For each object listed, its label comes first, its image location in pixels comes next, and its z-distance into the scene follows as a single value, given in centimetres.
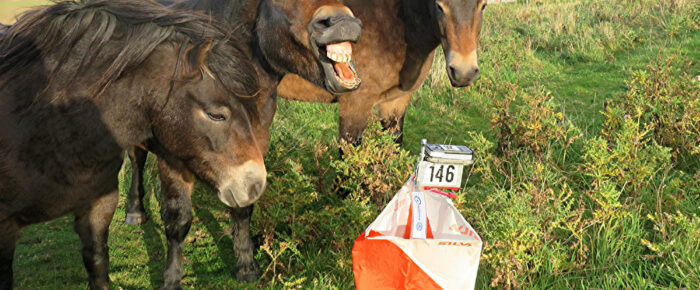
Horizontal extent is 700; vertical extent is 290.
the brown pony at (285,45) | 273
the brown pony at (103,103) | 221
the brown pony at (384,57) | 414
